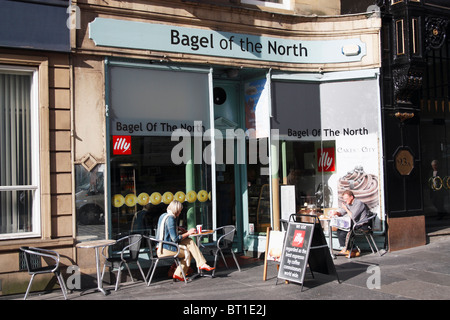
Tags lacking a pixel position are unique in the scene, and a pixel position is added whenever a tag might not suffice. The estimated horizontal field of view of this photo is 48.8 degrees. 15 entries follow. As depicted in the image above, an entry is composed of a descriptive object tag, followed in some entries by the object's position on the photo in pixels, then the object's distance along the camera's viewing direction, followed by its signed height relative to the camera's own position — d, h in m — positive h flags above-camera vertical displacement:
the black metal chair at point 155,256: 8.09 -1.27
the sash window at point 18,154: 7.86 +0.47
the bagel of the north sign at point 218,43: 8.69 +2.65
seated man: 9.87 -0.78
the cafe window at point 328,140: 10.51 +0.77
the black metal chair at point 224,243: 8.80 -1.16
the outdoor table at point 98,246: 7.62 -0.99
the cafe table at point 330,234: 9.89 -1.18
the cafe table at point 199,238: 8.56 -1.07
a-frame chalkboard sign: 7.48 -1.17
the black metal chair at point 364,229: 9.84 -1.08
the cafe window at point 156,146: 8.70 +0.62
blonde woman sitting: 8.24 -1.06
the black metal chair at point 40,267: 7.12 -1.23
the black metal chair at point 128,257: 7.96 -1.25
